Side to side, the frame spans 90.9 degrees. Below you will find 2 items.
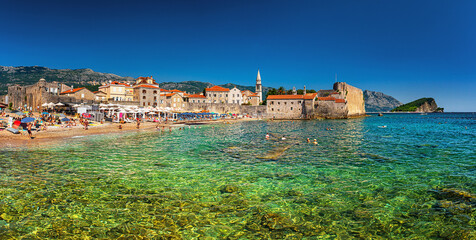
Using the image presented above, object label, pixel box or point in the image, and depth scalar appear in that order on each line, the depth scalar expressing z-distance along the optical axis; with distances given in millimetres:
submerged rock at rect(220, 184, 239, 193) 7986
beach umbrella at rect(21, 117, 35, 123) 22673
